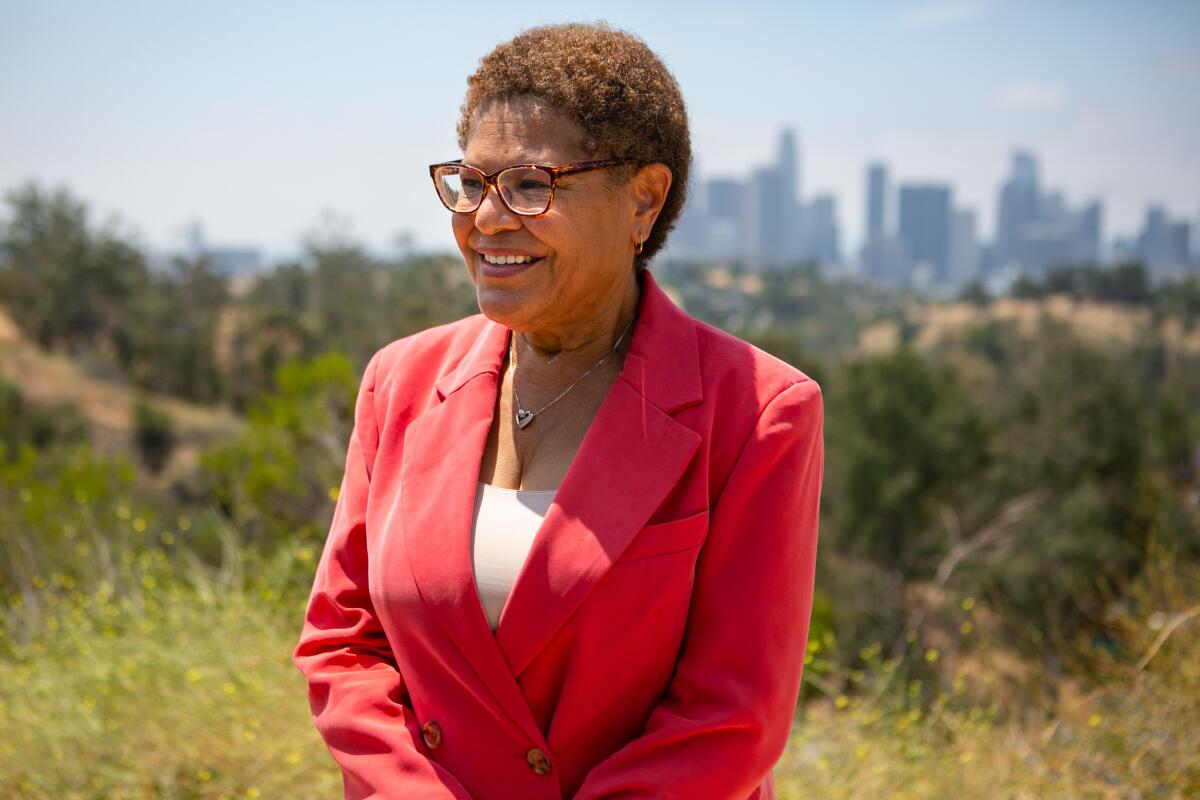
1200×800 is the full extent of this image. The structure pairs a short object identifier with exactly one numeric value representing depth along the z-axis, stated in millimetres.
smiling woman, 1360
